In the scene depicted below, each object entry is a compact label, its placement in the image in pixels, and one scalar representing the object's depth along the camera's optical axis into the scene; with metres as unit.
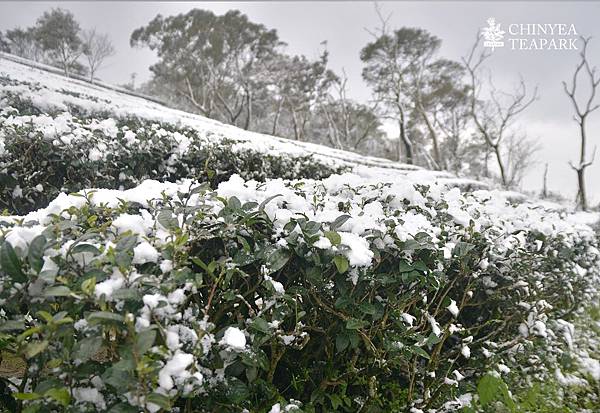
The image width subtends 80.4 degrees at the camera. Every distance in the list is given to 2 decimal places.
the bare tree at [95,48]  24.05
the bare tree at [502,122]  17.44
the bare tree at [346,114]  22.73
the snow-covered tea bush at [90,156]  2.40
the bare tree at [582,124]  13.91
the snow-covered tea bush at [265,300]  0.80
